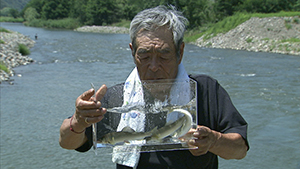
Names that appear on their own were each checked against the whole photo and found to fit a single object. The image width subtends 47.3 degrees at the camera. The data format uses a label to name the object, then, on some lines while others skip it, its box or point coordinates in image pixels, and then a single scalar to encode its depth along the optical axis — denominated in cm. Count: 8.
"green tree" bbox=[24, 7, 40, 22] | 7255
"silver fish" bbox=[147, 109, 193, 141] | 146
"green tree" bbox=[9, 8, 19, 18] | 10292
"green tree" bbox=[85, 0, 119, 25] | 5891
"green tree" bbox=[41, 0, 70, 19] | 7250
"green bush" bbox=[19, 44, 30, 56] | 1816
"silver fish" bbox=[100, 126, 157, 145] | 148
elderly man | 174
